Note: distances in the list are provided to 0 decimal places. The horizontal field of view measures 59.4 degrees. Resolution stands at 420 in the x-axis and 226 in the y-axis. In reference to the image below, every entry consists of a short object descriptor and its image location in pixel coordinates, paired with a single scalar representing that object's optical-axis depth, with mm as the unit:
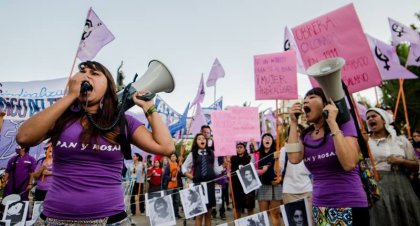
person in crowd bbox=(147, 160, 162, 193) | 10453
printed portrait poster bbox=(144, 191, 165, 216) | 6281
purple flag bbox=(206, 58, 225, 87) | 10133
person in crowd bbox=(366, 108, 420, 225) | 3760
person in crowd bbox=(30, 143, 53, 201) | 6191
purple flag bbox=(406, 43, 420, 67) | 6770
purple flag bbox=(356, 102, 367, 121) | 8050
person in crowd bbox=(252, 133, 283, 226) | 5832
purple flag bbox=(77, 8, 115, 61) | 6117
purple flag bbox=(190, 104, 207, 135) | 9906
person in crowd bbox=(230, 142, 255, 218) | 7598
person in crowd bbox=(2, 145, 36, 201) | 6176
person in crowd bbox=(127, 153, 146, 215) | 11125
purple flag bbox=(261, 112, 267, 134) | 15630
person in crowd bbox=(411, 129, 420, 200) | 4314
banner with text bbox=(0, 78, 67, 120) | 8320
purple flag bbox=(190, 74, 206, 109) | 9516
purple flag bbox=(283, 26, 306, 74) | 6871
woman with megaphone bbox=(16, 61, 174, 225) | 1671
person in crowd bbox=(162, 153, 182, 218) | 9305
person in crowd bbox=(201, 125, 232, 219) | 7006
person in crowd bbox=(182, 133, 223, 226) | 6496
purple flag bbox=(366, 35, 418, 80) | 5742
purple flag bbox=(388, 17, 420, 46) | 6777
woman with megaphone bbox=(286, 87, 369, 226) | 2365
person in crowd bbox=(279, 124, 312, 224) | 5129
